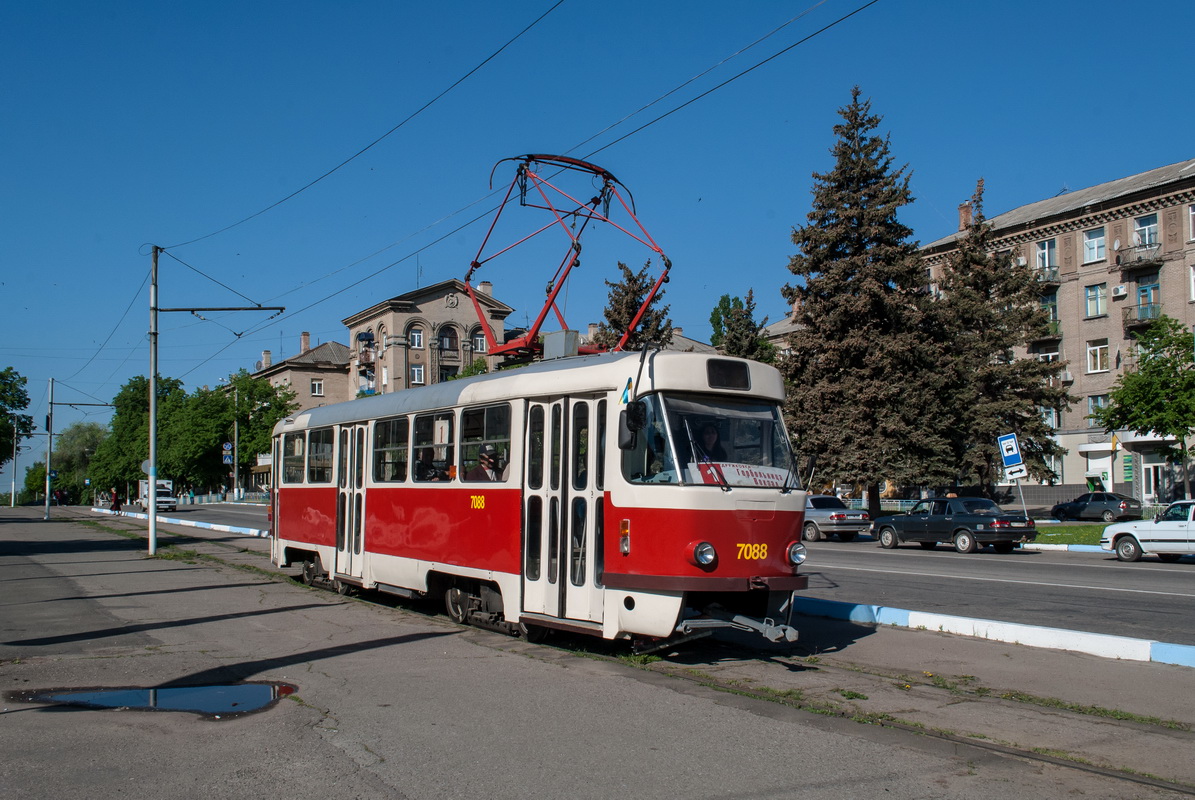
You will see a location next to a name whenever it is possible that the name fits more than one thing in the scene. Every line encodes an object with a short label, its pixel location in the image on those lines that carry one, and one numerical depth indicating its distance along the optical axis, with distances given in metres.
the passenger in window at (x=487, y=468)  10.92
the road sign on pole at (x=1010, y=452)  30.58
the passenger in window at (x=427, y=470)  12.24
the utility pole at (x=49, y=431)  53.45
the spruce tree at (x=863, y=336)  38.81
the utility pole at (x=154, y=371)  26.41
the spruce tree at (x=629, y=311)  45.81
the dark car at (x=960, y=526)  27.28
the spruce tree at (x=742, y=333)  48.84
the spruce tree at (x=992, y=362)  43.06
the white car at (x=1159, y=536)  23.09
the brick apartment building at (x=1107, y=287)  48.34
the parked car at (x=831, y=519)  34.59
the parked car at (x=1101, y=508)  42.00
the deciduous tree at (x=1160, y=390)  36.72
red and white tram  8.90
